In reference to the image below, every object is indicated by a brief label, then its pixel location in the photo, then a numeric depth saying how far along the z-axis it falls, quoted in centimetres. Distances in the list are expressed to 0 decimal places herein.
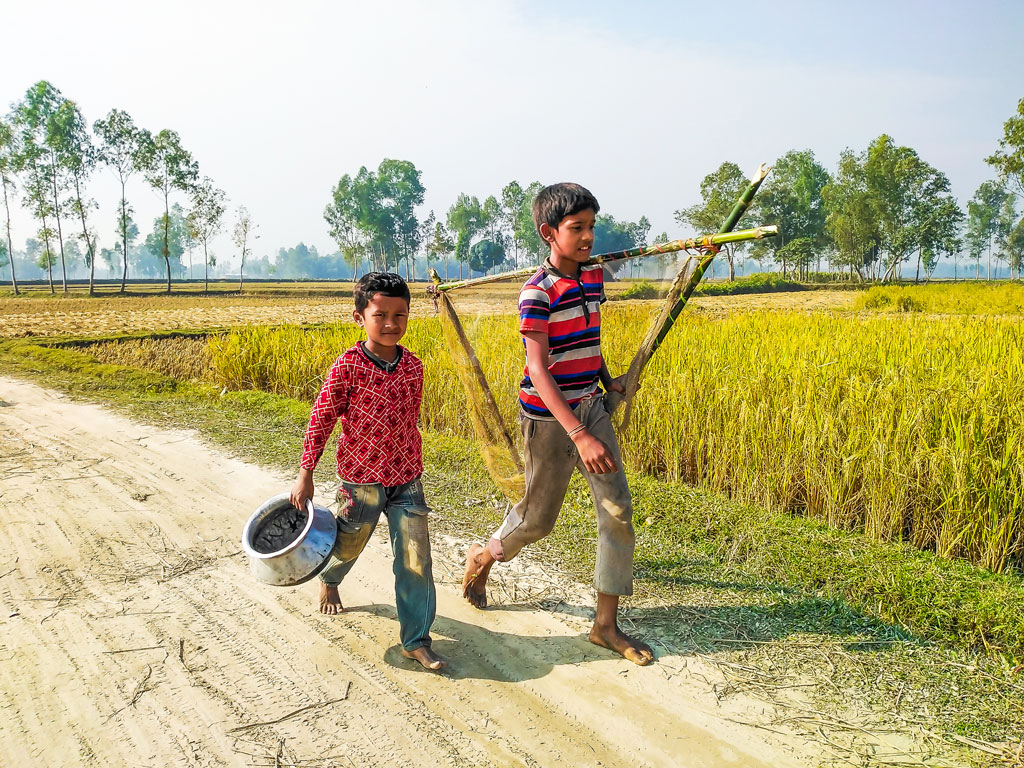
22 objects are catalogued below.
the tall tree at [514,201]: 6050
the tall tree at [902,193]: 3881
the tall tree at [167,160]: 3853
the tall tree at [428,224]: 7025
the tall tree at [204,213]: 4173
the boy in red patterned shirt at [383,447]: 257
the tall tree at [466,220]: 6594
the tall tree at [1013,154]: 2488
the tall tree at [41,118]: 3588
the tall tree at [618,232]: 7819
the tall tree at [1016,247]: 6000
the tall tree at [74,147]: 3616
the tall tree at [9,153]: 3591
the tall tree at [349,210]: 6456
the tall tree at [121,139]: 3712
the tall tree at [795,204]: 4416
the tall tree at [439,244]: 5856
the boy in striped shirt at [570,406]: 240
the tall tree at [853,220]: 4247
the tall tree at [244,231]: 5038
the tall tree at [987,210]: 6944
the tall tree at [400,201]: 6756
